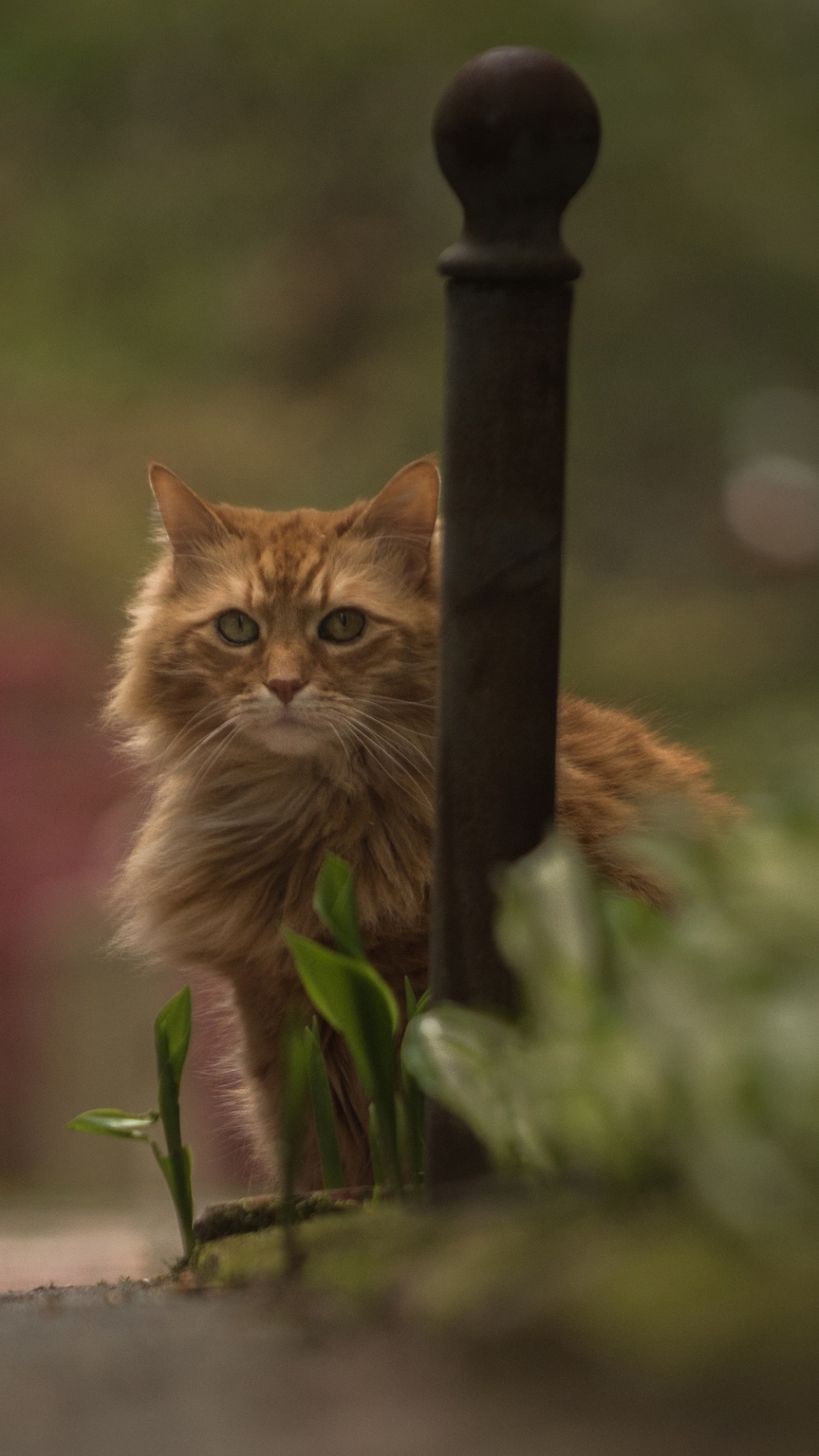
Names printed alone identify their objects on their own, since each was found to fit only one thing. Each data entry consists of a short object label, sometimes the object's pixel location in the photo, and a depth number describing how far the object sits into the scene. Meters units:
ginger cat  4.42
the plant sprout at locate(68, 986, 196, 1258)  4.27
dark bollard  4.14
